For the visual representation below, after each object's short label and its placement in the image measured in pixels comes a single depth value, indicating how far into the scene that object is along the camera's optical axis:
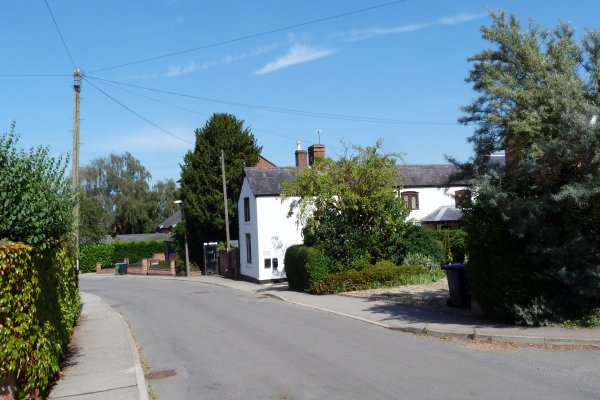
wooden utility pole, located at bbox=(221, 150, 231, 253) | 36.49
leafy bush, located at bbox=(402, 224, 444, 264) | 24.33
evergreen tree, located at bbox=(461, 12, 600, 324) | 10.84
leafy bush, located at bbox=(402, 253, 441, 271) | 23.75
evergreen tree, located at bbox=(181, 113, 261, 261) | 40.72
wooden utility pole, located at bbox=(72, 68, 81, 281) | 20.06
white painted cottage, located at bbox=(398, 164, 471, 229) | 35.94
